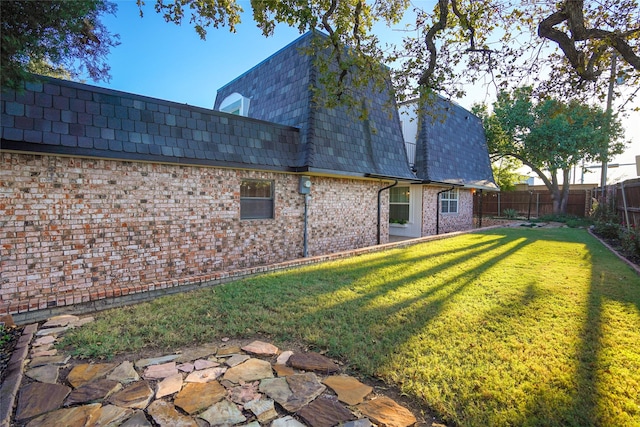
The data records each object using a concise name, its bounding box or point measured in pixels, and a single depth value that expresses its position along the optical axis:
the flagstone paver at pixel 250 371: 2.88
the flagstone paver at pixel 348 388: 2.58
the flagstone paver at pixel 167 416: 2.25
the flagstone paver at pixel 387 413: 2.30
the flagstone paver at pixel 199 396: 2.45
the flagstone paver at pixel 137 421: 2.24
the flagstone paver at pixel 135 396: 2.47
